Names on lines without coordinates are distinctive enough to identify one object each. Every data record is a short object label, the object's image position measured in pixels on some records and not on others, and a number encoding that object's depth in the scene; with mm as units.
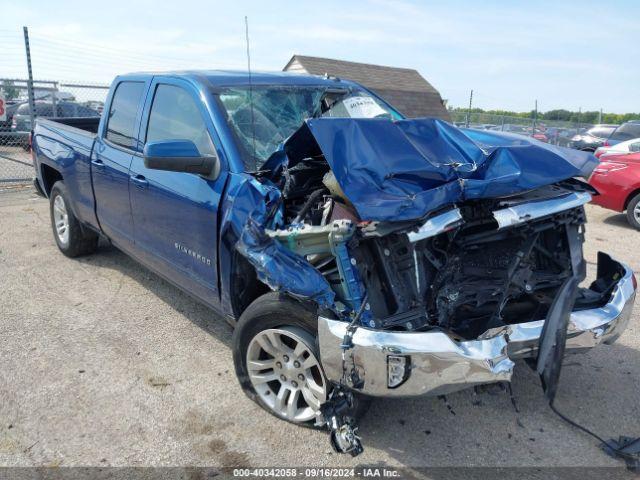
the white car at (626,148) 11266
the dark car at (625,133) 13289
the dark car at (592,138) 15970
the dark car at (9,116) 13297
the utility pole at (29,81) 10391
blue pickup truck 2684
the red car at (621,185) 8023
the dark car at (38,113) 13133
